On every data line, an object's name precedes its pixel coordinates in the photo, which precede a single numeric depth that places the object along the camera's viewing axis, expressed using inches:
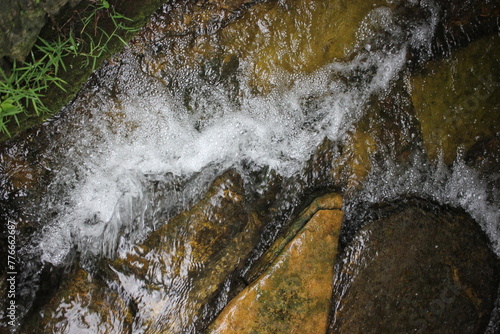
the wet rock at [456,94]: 112.1
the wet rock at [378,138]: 109.7
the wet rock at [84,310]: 93.0
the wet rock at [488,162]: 115.5
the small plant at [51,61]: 89.9
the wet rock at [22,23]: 81.4
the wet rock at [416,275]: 96.5
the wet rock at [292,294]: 90.3
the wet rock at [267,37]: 106.8
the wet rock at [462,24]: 111.3
